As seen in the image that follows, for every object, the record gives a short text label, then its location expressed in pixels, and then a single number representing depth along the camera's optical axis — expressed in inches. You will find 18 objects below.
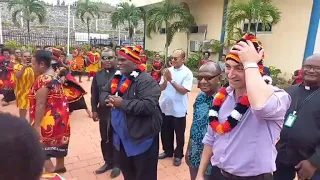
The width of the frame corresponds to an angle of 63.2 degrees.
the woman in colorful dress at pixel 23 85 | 206.1
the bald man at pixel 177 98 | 158.9
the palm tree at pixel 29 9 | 751.7
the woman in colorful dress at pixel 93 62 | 425.7
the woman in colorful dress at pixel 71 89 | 193.3
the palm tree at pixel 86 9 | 844.6
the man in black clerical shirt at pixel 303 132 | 91.6
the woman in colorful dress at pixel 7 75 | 261.9
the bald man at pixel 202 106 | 90.2
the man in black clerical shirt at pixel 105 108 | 149.2
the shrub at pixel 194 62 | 513.0
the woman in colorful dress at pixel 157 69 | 307.0
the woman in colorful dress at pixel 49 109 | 119.6
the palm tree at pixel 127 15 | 737.0
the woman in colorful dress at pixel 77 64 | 477.1
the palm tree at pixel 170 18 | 517.0
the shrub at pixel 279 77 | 370.6
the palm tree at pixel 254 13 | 358.0
